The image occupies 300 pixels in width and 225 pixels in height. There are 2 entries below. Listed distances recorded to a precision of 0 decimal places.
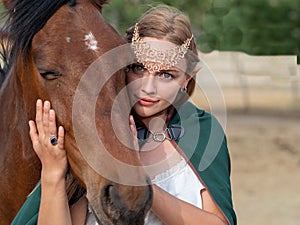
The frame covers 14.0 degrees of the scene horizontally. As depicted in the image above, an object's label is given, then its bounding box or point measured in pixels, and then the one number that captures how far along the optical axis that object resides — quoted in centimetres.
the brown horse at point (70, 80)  373
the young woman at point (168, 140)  426
